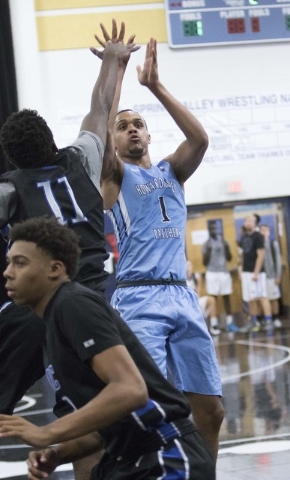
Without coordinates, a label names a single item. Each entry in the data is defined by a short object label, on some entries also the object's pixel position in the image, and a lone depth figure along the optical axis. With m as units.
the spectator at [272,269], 16.38
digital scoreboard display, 15.28
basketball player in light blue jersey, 4.85
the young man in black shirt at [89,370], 2.72
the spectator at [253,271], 15.93
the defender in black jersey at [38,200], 4.05
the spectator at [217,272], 16.00
